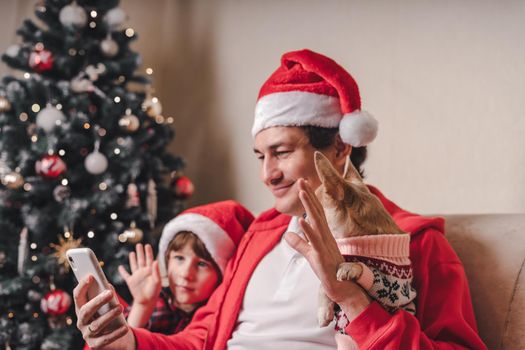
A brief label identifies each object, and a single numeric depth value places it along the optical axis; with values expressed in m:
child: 1.75
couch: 1.33
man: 1.30
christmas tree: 2.49
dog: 1.05
